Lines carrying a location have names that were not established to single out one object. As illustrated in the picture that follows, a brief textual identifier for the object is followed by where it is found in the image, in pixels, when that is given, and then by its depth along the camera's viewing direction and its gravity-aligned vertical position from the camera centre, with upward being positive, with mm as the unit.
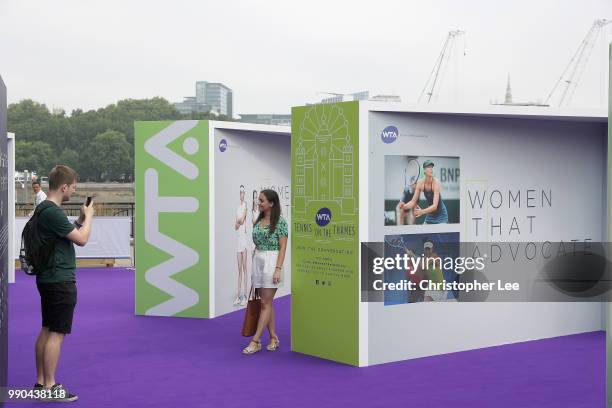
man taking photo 5855 -441
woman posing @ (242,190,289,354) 7773 -429
